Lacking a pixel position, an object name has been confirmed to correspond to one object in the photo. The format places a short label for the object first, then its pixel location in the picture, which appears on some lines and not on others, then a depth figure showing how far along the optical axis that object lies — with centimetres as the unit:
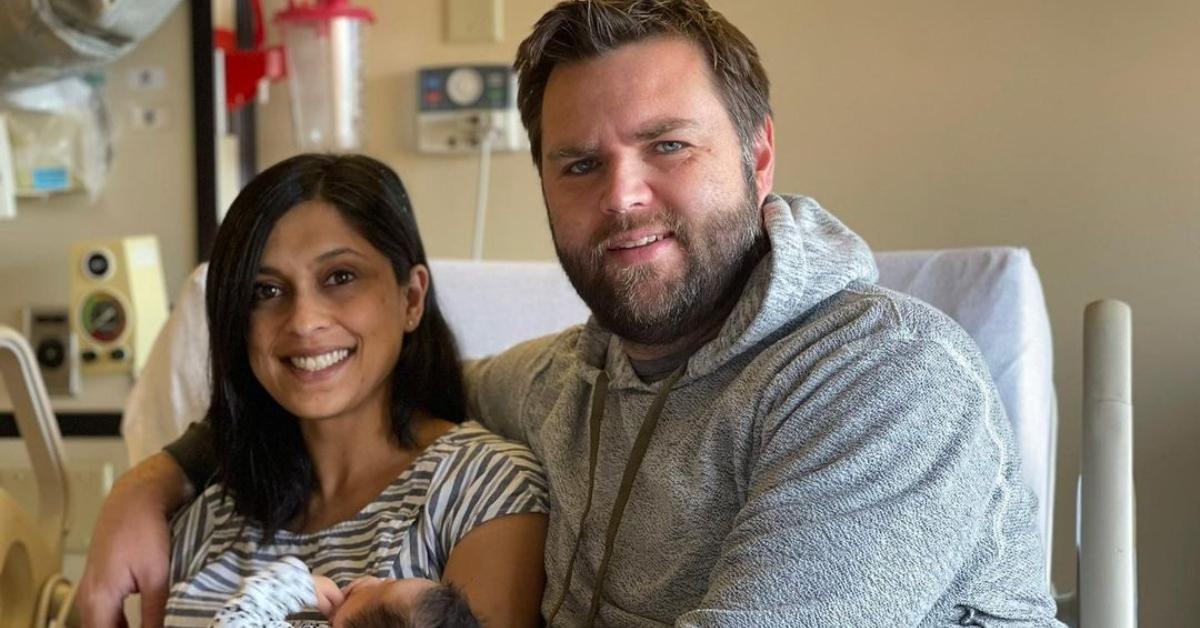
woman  138
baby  107
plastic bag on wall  248
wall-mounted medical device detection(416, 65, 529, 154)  239
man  97
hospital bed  123
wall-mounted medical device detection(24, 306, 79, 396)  248
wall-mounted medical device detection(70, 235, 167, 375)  239
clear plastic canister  245
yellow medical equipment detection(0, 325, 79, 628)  158
